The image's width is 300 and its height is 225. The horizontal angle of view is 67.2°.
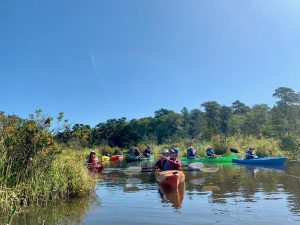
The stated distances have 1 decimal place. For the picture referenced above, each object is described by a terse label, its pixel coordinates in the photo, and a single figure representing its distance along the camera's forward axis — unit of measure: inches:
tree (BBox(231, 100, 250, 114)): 2065.5
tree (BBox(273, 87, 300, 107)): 1662.3
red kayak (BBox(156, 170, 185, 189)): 331.9
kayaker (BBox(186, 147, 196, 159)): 692.7
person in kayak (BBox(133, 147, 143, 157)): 819.4
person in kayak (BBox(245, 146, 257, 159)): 624.1
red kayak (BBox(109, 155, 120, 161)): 823.8
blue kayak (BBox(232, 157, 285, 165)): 560.2
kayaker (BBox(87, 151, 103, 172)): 419.3
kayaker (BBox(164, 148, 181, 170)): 390.6
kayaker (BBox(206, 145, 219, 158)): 684.9
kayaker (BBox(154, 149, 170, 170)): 434.0
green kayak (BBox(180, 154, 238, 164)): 672.9
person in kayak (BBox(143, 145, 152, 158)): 809.4
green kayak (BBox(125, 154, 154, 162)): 797.2
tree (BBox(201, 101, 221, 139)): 1731.3
